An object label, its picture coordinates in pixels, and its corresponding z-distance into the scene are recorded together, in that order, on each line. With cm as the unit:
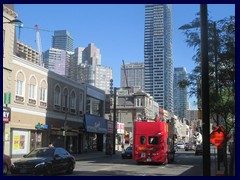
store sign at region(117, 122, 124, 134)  7050
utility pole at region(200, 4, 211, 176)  937
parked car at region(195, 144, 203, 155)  5110
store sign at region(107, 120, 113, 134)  5907
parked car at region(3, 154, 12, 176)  1753
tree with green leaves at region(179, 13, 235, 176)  1581
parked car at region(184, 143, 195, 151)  7334
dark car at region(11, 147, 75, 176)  1716
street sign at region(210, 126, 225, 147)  1300
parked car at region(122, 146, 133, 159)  3892
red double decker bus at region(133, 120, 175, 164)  2859
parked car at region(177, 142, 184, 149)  8495
